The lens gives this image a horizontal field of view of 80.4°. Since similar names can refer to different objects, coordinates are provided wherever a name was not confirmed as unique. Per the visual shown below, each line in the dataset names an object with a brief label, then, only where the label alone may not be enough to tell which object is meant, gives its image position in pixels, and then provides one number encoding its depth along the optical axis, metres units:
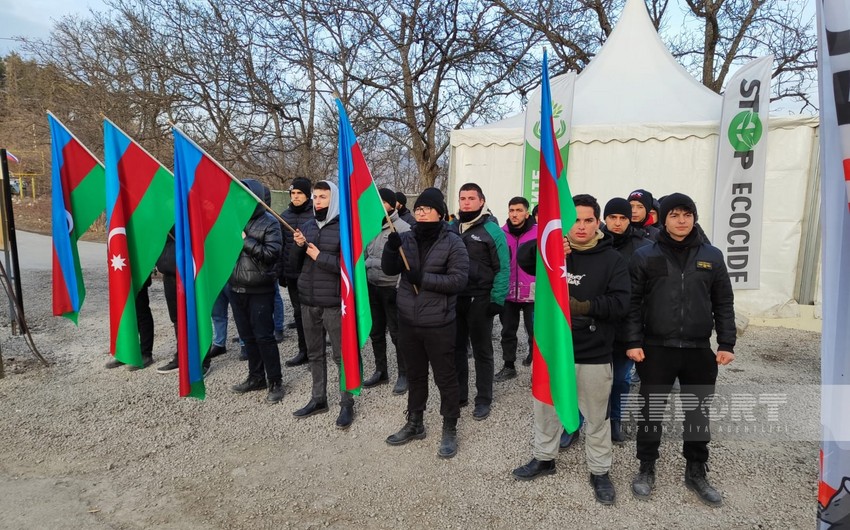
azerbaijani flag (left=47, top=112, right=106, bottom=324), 4.58
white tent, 6.80
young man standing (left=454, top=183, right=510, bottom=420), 4.15
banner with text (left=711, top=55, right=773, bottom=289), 6.70
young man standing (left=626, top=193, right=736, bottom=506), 2.85
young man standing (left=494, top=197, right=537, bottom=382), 4.68
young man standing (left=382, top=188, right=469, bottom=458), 3.39
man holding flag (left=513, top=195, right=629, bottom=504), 2.93
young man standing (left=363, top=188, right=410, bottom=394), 4.80
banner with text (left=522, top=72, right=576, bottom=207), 7.49
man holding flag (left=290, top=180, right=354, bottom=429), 3.88
